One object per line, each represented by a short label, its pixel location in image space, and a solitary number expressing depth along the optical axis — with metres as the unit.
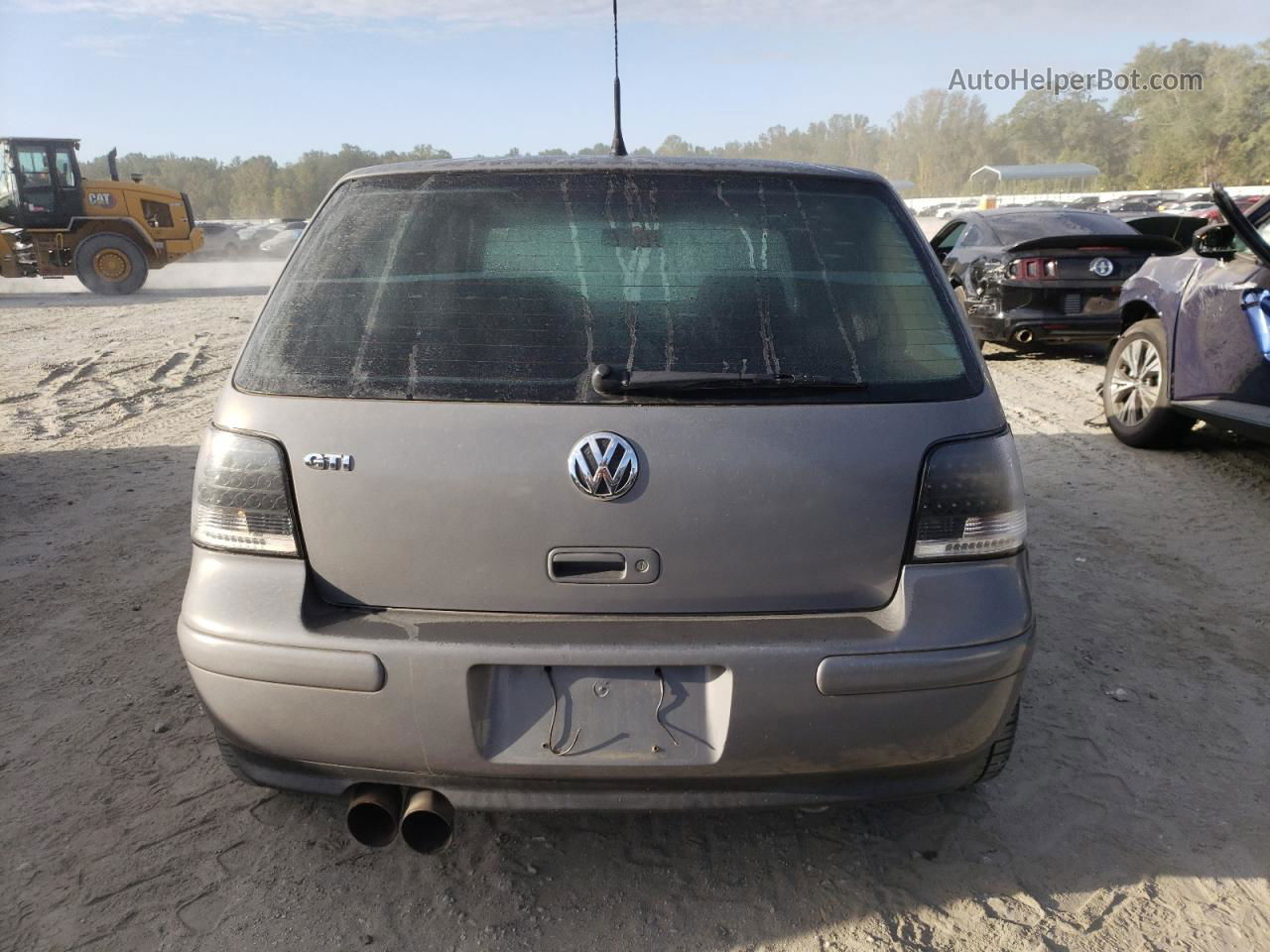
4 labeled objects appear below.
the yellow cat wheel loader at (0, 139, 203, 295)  18.44
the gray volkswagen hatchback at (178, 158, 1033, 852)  1.97
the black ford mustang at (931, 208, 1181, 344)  8.80
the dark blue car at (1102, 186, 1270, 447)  4.97
